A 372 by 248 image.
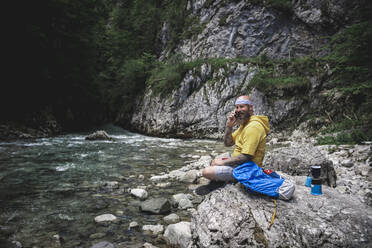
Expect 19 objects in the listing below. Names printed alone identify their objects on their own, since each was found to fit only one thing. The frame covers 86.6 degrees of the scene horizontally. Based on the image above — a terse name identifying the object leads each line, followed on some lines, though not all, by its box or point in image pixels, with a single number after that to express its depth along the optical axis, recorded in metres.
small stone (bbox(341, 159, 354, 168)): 5.56
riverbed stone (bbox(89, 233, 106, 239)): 2.91
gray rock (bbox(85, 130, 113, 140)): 12.73
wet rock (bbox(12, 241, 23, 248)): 2.58
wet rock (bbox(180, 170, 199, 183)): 5.32
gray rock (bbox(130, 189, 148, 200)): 4.34
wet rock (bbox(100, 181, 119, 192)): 4.75
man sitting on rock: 2.78
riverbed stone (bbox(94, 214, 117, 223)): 3.36
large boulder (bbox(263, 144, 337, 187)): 4.41
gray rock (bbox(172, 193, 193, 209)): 3.94
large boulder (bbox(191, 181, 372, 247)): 2.24
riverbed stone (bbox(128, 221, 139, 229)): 3.19
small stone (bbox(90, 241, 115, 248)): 2.58
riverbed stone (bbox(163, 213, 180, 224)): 3.40
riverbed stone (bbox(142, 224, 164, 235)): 3.07
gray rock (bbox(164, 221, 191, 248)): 2.67
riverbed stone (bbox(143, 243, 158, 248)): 2.69
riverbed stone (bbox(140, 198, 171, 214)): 3.65
